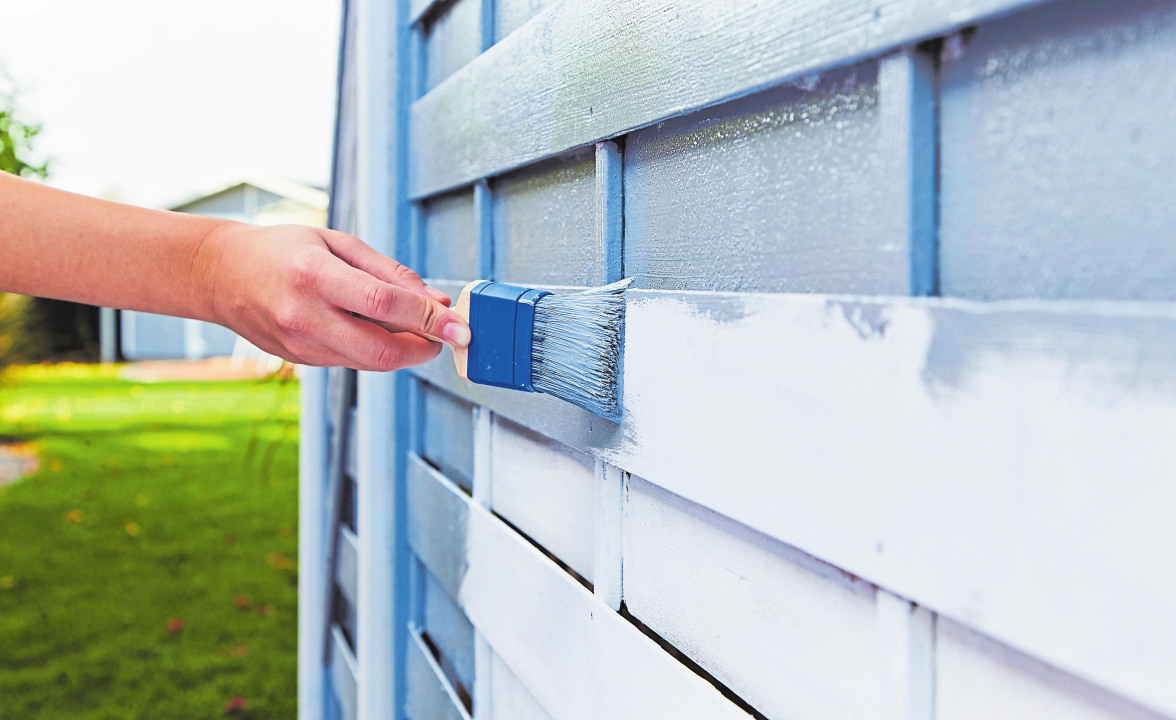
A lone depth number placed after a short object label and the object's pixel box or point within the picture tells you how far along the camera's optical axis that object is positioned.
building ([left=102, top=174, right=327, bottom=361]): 18.06
